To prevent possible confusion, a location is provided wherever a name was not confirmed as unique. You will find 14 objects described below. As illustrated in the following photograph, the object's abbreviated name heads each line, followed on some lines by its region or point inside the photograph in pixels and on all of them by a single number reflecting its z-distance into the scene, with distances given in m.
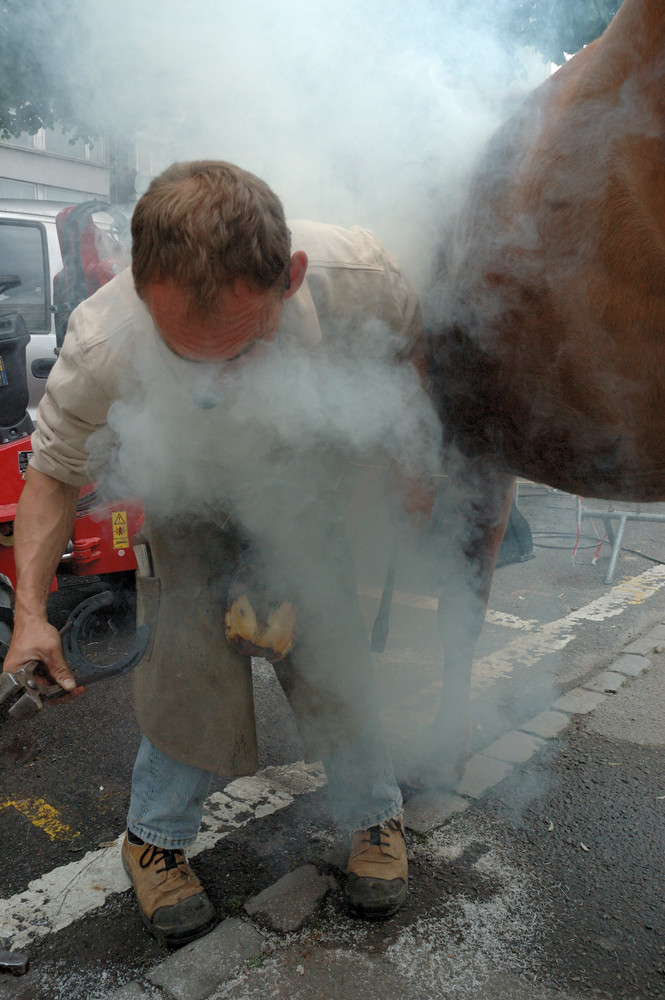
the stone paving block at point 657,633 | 4.04
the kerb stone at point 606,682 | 3.38
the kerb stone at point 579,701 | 3.14
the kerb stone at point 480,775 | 2.47
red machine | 3.25
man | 1.28
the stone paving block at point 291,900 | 1.84
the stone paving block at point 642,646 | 3.84
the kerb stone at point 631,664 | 3.57
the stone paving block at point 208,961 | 1.65
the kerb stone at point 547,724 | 2.90
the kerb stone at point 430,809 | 2.28
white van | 4.39
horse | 1.18
